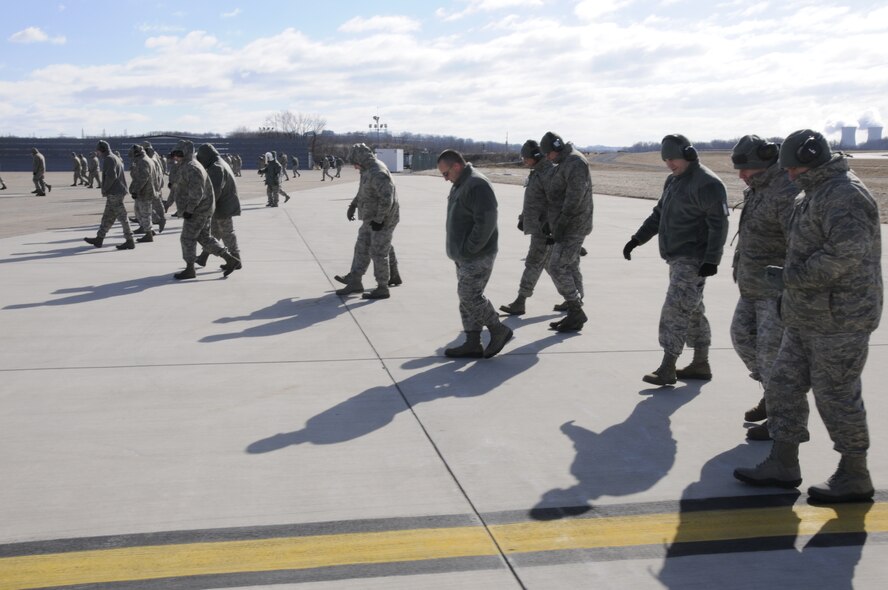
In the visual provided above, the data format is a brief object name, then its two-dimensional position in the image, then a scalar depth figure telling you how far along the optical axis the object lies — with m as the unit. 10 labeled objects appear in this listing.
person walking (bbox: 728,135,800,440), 5.07
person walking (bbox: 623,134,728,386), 5.90
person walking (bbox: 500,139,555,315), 8.38
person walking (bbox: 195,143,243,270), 11.47
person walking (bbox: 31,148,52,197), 30.14
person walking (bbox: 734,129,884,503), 3.98
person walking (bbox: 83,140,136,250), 13.91
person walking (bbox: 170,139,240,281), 10.86
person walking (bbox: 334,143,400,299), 9.62
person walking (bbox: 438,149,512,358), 6.80
